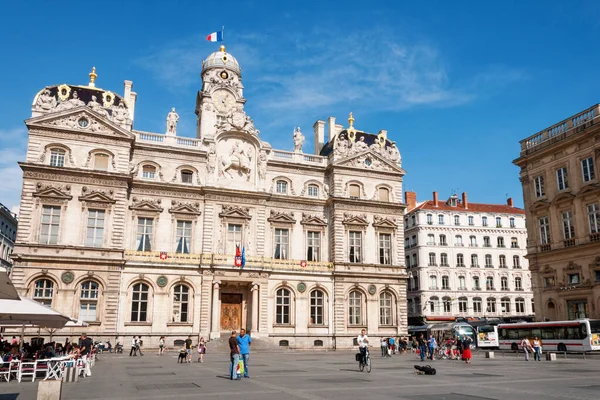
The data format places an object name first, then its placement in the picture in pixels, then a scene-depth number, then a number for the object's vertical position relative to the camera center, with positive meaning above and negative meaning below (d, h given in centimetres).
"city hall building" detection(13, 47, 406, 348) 4053 +822
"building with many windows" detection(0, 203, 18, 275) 6981 +1215
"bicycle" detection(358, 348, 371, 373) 2372 -179
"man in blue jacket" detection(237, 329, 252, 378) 2013 -90
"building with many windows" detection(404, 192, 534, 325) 7169 +799
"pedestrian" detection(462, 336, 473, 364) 3000 -177
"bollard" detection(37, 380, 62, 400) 1277 -158
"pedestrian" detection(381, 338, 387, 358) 3871 -178
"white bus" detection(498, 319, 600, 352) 3622 -91
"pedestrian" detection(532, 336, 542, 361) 3133 -158
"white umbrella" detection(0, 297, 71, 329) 1626 +35
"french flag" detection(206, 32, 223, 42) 5222 +2742
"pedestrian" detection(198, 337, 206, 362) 3087 -150
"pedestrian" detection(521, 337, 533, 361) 3229 -147
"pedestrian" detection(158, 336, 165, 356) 3662 -173
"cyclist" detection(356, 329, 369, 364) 2373 -102
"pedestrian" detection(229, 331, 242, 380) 1956 -121
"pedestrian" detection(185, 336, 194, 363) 3080 -145
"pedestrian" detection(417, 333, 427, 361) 3337 -166
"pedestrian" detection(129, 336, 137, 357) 3633 -184
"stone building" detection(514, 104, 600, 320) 4047 +854
